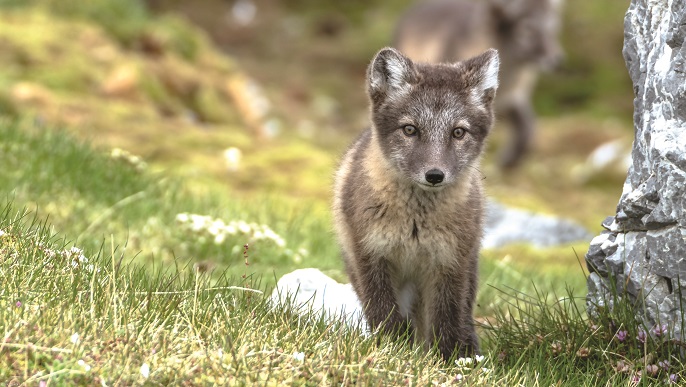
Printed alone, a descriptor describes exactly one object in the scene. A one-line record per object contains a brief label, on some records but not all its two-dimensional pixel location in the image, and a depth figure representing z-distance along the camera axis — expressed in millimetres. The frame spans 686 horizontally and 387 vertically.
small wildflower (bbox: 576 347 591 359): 9586
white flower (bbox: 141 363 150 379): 6934
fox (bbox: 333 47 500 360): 10281
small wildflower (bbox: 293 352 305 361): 7612
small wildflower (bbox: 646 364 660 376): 9281
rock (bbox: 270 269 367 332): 10586
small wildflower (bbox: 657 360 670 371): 9305
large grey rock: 9180
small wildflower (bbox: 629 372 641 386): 8985
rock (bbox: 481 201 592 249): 21703
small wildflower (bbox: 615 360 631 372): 9359
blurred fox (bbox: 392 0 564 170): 30906
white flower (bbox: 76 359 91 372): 6824
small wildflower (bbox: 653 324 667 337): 9414
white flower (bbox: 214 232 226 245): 12562
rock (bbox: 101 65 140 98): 24312
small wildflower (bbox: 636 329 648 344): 9581
